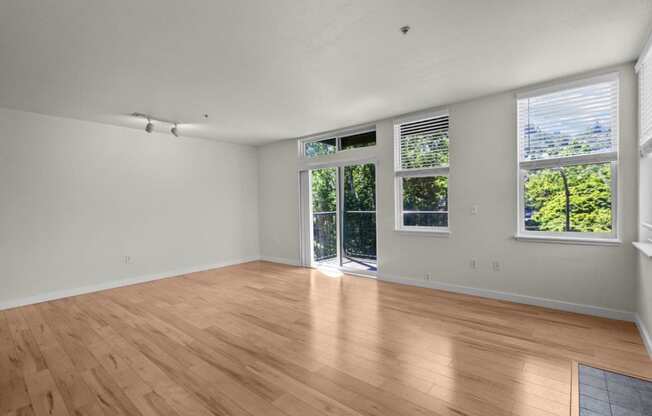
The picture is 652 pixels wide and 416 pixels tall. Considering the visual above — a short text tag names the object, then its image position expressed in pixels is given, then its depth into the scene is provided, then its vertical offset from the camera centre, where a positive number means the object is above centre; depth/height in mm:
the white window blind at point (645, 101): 2570 +875
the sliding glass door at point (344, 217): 5336 -256
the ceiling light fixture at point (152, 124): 4418 +1316
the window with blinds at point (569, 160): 3215 +438
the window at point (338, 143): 5250 +1119
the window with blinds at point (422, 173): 4406 +429
